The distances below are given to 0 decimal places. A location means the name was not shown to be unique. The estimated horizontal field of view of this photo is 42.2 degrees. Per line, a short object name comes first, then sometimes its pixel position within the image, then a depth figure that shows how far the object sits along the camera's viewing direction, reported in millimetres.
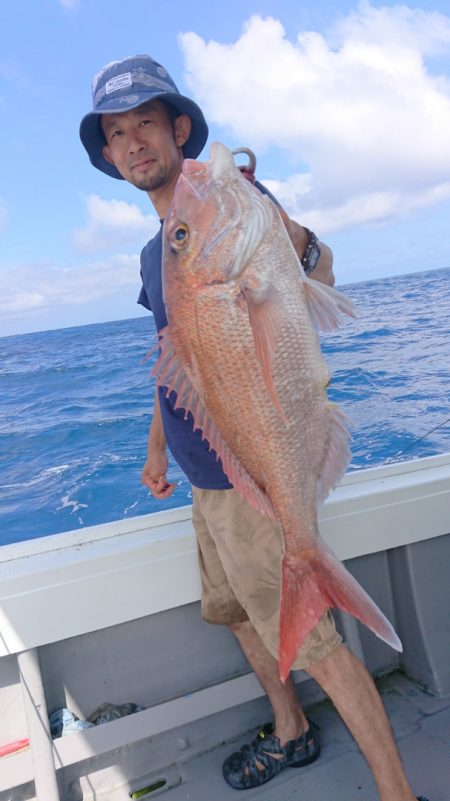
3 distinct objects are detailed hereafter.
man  1896
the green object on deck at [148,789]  2477
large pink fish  1456
